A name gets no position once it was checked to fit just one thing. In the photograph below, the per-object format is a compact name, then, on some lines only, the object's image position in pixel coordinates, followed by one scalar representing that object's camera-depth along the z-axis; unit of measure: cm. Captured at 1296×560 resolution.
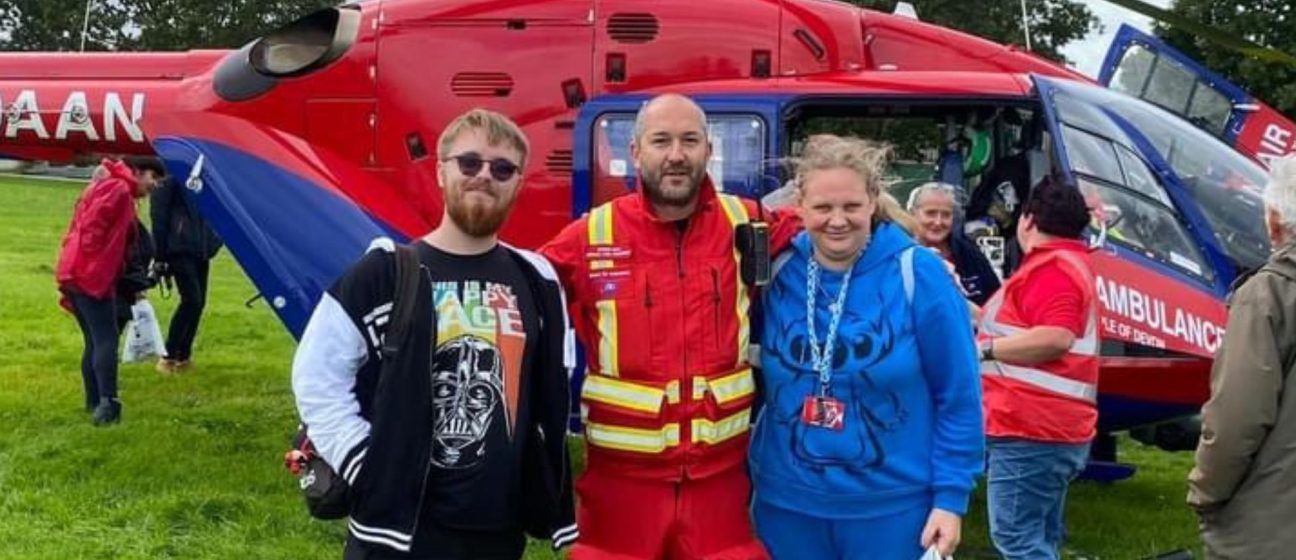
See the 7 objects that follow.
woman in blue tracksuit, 286
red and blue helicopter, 573
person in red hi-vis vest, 407
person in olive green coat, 285
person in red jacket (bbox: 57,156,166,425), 750
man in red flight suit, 296
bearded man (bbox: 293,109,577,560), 266
